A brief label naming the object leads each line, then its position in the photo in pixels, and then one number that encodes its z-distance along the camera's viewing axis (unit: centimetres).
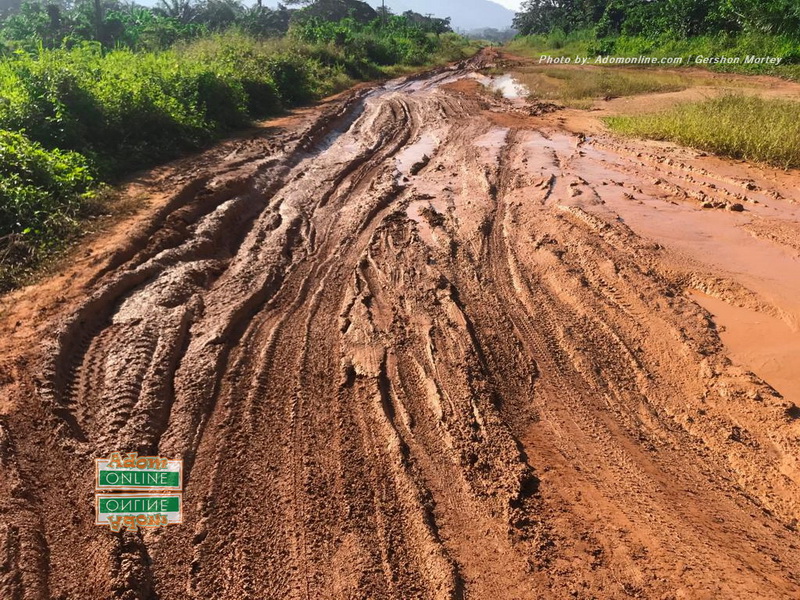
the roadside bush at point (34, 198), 552
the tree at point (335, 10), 4202
